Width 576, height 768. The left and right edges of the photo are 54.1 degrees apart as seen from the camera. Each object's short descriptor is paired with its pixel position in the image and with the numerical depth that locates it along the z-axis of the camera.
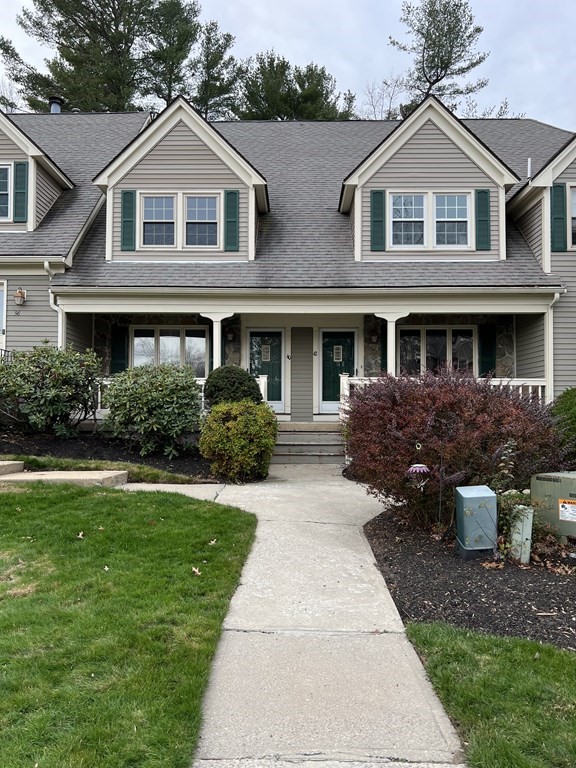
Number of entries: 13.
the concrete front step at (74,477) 6.92
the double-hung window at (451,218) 12.04
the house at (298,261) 11.30
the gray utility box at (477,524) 4.54
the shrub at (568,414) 6.29
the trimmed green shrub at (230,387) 9.21
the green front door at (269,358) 12.78
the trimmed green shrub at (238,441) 7.98
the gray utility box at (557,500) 4.72
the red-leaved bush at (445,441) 4.91
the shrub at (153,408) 8.83
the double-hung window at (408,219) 12.10
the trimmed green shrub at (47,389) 9.17
